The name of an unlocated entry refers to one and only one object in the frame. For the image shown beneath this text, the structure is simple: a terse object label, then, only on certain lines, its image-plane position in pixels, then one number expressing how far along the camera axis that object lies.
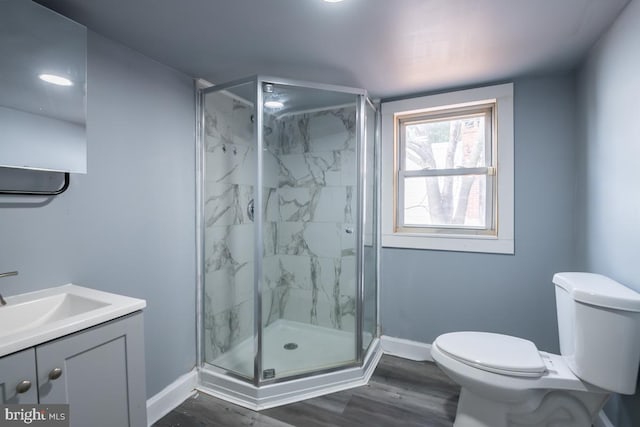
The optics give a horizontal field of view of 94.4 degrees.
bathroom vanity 0.83
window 2.06
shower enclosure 1.92
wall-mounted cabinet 1.10
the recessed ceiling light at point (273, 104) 1.99
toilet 1.19
